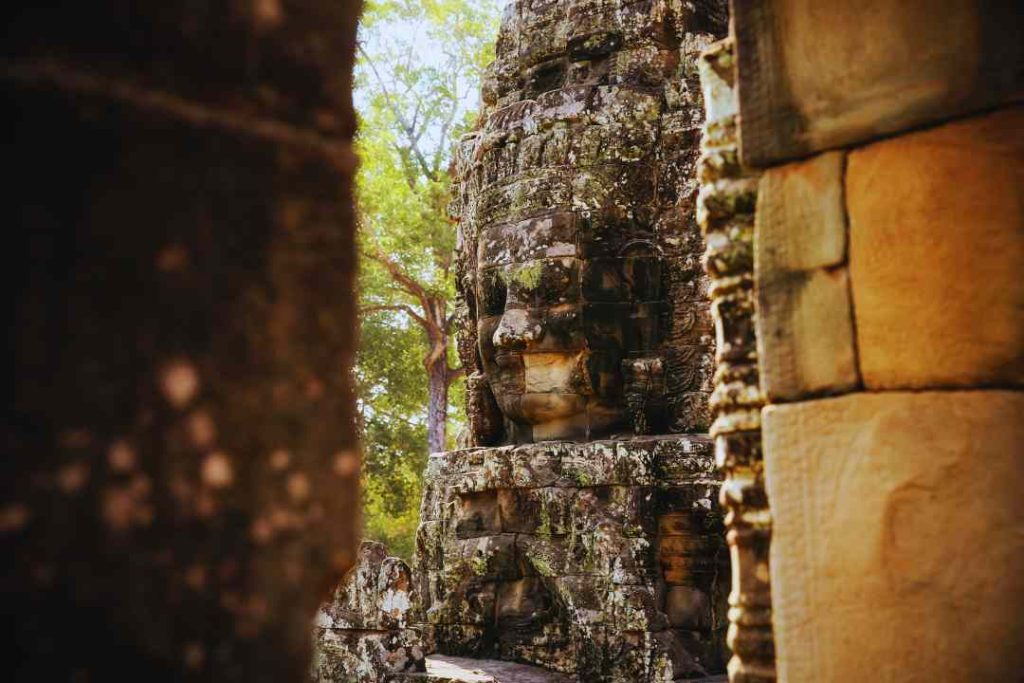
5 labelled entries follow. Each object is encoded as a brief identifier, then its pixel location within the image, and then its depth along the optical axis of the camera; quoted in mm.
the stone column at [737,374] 2770
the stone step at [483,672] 6133
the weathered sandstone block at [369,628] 5699
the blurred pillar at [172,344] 955
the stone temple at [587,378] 6914
